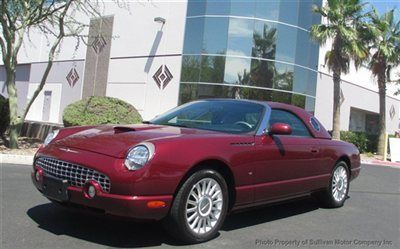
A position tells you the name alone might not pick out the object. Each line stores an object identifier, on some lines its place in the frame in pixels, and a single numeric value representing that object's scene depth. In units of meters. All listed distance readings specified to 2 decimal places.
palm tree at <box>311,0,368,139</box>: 23.23
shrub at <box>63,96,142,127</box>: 13.26
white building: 24.58
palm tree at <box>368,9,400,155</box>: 24.78
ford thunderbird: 4.40
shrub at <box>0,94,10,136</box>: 14.27
